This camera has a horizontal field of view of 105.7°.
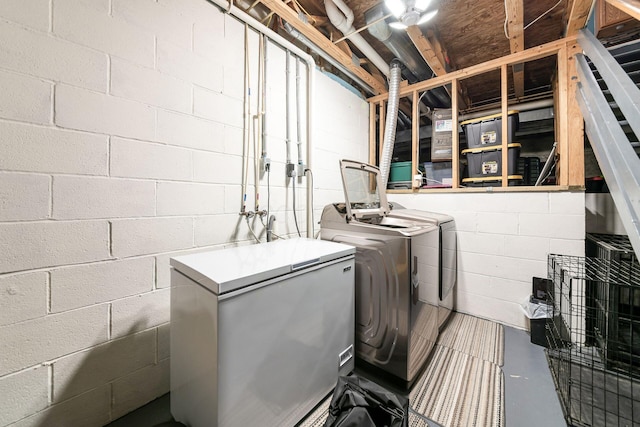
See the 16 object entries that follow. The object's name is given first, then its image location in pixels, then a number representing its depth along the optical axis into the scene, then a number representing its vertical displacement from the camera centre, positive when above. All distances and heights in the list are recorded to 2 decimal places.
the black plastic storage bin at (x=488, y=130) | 2.32 +0.84
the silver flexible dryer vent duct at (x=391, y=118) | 2.78 +1.12
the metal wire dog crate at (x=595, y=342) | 1.35 -0.93
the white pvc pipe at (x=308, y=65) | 1.86 +1.41
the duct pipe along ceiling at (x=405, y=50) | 2.06 +1.64
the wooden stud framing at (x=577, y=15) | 1.75 +1.53
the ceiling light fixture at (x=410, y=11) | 1.79 +1.54
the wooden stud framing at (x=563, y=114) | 1.96 +0.86
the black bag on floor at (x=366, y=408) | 1.07 -0.91
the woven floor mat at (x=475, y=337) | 1.83 -1.05
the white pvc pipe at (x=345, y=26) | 2.04 +1.67
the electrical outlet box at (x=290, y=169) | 2.15 +0.37
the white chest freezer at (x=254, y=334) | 0.93 -0.55
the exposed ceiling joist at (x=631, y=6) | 1.24 +1.09
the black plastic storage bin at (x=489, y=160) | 2.30 +0.53
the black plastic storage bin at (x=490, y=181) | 2.30 +0.33
